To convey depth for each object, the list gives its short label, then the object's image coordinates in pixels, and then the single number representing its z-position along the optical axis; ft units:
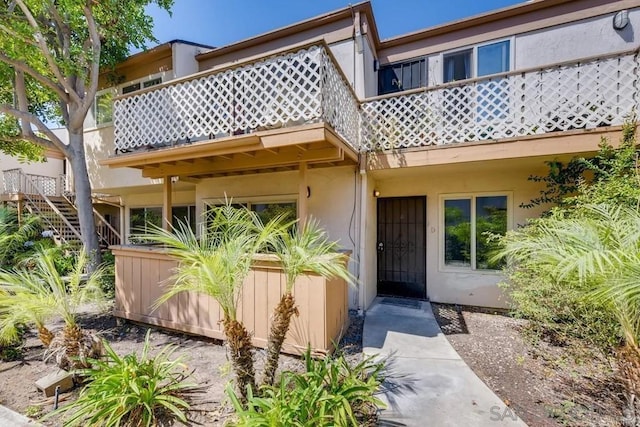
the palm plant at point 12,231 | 19.20
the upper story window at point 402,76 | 24.61
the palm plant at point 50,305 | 11.12
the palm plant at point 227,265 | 8.82
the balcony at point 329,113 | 15.30
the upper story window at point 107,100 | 28.80
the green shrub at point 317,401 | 7.98
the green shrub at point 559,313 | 11.42
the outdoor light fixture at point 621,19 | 19.81
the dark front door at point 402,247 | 23.76
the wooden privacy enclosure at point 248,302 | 13.69
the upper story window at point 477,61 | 22.56
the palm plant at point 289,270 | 9.69
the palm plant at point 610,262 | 7.68
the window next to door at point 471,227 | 21.38
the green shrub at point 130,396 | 9.01
